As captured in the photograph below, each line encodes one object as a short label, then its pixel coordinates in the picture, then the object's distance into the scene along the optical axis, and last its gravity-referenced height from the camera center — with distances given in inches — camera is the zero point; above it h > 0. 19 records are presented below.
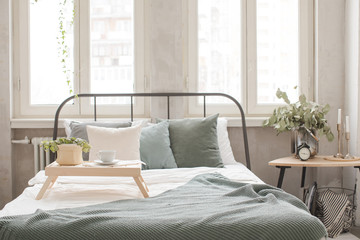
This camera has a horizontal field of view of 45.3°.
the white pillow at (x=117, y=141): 112.7 -10.4
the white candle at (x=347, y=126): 127.8 -8.1
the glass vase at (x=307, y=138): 130.2 -11.9
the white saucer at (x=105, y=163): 91.3 -12.9
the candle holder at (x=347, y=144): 127.3 -13.6
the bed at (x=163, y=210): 63.2 -18.4
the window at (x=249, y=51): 146.6 +16.6
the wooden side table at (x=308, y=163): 121.3 -18.2
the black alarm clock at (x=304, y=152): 127.0 -15.6
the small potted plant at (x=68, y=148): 92.6 -10.2
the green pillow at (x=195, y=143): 119.5 -12.0
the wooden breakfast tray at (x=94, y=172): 86.9 -14.3
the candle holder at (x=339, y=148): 129.1 -14.9
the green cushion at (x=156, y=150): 116.3 -13.3
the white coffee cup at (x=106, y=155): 92.2 -11.5
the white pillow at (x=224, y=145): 129.8 -13.6
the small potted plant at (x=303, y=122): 130.0 -6.9
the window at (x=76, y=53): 146.1 +16.8
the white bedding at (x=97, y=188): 80.7 -18.7
